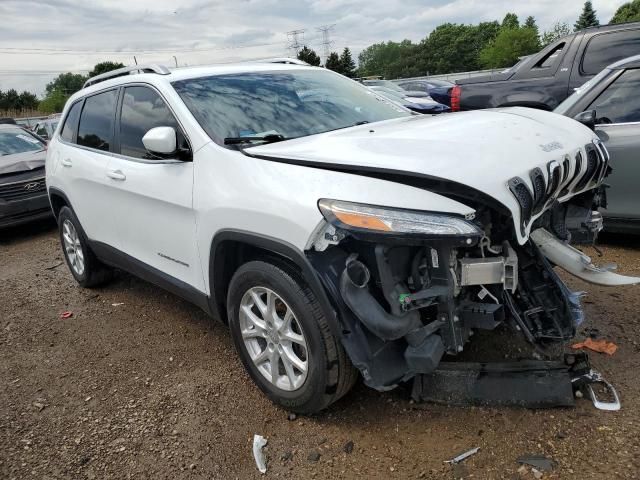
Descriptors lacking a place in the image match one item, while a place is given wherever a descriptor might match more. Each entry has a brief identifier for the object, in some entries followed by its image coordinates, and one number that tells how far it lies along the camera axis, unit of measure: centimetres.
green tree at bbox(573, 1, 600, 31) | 6981
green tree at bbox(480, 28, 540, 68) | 7506
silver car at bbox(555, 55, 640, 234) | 431
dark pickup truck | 612
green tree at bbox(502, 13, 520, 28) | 9694
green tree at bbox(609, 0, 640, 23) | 6481
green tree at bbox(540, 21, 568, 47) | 7011
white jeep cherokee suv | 221
